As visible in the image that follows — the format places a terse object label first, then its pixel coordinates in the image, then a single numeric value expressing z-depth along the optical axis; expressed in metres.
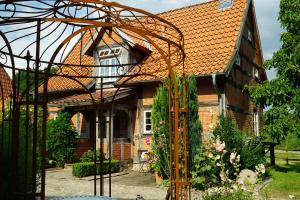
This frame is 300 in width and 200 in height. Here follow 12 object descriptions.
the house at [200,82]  13.70
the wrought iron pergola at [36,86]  3.24
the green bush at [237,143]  11.22
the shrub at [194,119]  10.64
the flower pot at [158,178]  10.83
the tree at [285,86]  12.09
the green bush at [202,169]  9.01
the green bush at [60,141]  15.55
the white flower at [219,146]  5.54
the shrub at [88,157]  14.53
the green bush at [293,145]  24.98
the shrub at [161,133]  10.25
